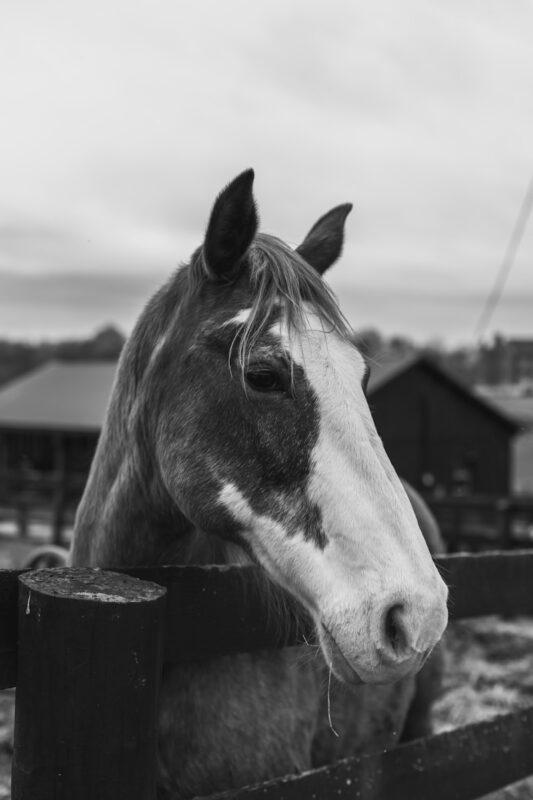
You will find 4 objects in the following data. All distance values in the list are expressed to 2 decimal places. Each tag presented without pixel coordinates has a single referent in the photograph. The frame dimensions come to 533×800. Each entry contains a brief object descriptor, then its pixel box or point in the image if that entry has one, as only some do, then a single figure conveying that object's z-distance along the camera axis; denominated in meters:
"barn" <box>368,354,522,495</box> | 24.58
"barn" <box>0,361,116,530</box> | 25.44
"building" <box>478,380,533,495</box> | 28.44
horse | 1.63
